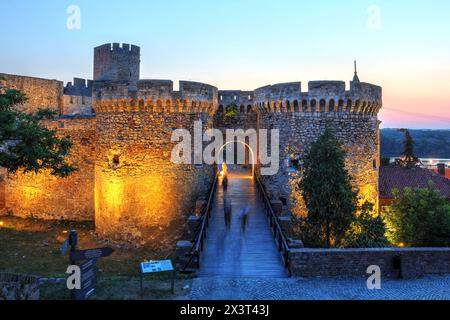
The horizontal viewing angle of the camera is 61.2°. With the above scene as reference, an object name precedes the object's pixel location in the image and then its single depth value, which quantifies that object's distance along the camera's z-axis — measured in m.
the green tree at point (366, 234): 13.69
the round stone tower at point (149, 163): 15.73
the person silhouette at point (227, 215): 13.71
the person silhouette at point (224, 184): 18.11
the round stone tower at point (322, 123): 15.80
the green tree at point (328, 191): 12.99
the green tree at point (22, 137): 11.12
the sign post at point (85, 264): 8.33
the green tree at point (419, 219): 16.00
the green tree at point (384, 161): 42.79
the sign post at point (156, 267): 8.79
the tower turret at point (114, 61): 33.44
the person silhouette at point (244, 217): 13.62
